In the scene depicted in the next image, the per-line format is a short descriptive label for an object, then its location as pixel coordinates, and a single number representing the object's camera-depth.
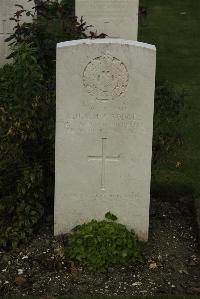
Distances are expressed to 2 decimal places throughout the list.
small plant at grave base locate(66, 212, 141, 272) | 4.94
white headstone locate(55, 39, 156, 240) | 4.88
